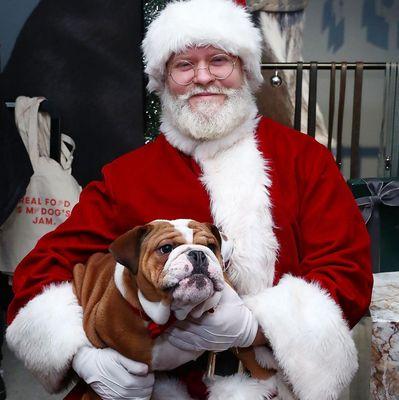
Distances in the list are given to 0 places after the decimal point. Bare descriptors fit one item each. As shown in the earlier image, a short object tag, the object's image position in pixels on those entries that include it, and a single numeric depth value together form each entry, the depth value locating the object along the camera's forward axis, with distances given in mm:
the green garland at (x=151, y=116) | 3019
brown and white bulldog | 1218
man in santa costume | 1452
